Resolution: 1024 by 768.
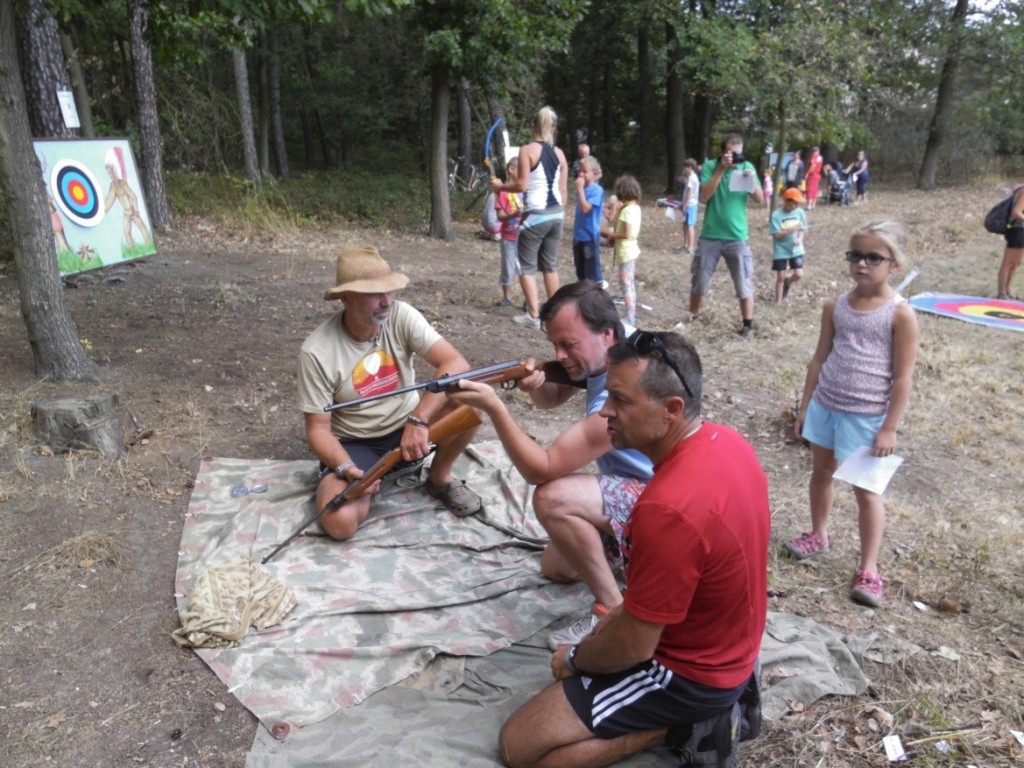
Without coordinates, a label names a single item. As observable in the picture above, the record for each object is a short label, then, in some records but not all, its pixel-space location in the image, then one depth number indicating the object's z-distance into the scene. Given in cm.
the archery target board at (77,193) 762
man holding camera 663
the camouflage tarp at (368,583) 266
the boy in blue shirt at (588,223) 699
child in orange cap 767
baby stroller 1930
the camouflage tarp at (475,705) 232
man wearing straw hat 338
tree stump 390
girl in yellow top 687
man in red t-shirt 180
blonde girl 301
